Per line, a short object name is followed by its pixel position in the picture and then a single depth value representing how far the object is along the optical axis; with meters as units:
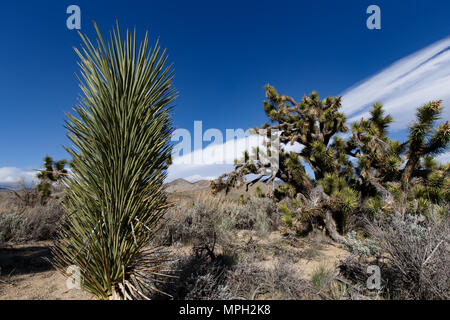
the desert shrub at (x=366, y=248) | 3.13
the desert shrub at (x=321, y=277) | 2.74
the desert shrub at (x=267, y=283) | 2.66
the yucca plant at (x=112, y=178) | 1.55
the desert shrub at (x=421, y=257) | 2.11
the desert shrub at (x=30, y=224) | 5.54
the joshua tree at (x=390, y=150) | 4.91
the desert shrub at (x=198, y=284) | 2.55
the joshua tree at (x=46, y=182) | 10.91
